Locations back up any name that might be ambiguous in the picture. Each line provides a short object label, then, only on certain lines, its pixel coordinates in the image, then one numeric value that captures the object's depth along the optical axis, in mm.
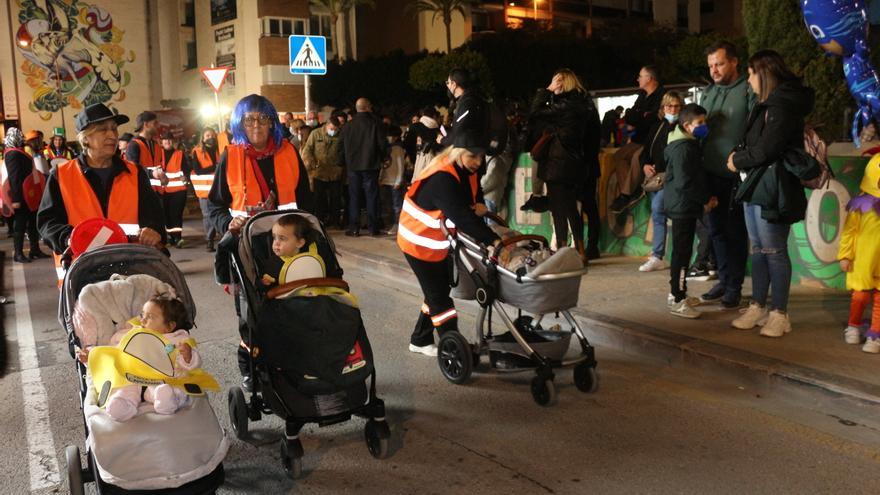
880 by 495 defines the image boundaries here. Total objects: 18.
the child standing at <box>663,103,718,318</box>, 6891
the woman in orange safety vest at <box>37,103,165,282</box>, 4781
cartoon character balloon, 7148
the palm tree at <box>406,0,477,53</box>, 46812
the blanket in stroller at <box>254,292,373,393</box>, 4285
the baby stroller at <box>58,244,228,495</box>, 3420
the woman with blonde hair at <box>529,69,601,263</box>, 8562
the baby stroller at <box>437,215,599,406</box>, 5125
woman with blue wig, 5453
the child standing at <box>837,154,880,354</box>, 5836
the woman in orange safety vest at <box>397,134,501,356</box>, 5602
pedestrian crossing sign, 13320
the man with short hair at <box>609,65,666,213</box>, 9047
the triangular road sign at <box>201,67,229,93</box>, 15930
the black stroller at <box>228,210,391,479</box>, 4293
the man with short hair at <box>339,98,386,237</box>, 12188
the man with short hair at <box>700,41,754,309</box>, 6898
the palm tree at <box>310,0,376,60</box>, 45500
